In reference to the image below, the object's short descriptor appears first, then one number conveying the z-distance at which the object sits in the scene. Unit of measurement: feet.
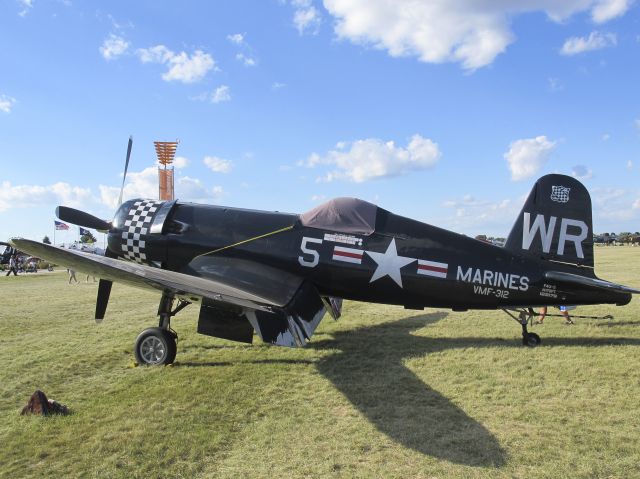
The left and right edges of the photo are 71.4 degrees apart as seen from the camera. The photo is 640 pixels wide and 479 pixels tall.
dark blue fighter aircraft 20.47
